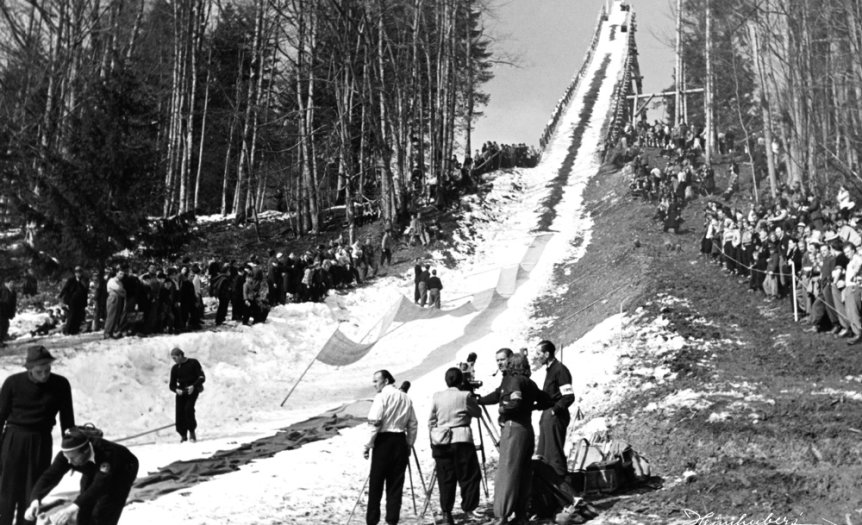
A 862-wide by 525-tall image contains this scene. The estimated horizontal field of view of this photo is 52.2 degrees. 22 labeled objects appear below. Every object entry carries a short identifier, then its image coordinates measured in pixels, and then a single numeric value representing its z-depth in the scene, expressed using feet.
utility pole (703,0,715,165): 118.11
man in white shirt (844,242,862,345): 49.03
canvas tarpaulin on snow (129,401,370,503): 33.06
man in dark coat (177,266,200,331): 66.90
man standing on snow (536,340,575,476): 30.76
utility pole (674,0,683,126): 137.47
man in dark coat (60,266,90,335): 63.98
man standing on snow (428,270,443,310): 85.15
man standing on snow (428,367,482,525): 29.91
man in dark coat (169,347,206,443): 44.57
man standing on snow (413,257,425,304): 86.48
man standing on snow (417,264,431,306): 85.40
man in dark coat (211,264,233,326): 70.85
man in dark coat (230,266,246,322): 72.18
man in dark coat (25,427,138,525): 19.43
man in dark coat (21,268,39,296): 71.84
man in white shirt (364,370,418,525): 28.60
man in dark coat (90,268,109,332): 67.10
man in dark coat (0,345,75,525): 24.40
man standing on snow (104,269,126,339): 61.77
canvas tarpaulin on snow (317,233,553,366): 67.46
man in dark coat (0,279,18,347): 60.34
